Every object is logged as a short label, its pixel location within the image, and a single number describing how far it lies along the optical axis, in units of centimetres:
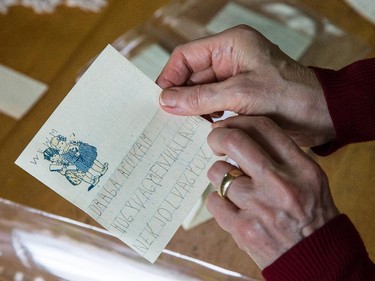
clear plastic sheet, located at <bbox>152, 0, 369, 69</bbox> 94
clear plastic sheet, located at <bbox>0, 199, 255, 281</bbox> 80
